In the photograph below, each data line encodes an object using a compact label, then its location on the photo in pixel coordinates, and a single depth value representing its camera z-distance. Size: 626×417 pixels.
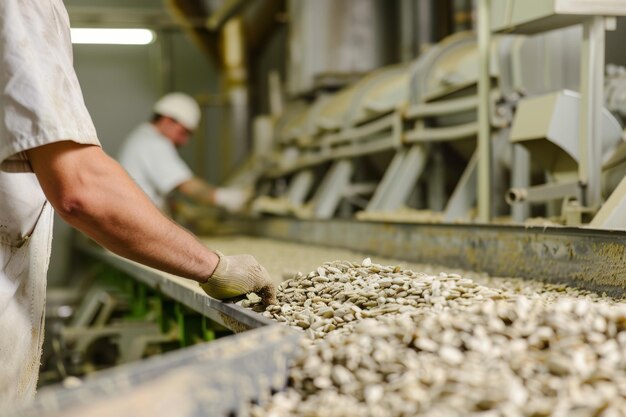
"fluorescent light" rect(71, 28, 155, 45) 8.94
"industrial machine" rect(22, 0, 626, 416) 1.13
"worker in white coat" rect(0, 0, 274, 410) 1.51
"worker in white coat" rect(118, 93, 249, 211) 5.75
